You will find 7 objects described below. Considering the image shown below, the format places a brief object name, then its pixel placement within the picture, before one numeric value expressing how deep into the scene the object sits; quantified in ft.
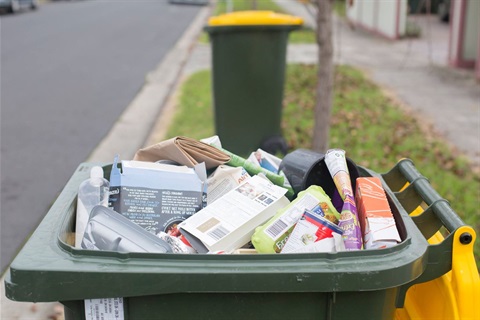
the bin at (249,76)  19.93
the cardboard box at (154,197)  7.22
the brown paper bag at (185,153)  8.02
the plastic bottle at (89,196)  7.45
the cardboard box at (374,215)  6.57
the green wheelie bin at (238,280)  5.88
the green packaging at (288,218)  6.65
